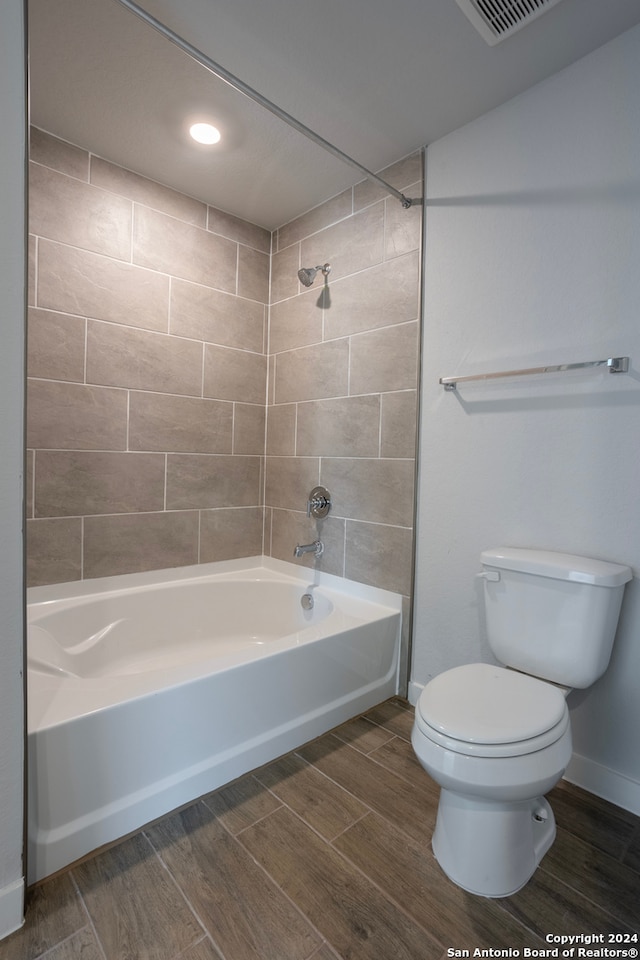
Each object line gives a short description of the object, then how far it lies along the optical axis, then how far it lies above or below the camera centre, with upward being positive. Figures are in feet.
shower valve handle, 8.16 -0.79
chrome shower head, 7.91 +2.97
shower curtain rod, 4.31 +3.82
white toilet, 3.77 -2.12
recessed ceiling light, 6.46 +4.32
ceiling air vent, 4.53 +4.28
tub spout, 8.03 -1.56
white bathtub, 4.28 -2.72
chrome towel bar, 4.95 +1.05
